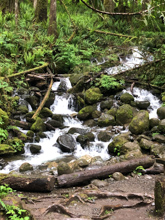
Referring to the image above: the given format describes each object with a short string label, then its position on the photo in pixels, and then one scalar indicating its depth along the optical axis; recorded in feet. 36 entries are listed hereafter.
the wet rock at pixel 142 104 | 34.73
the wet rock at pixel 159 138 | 26.32
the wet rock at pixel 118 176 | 19.73
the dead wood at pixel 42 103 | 29.88
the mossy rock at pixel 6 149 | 23.78
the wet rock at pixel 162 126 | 27.34
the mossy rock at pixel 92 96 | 35.47
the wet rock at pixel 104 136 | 28.58
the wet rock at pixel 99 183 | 18.55
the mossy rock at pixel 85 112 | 33.45
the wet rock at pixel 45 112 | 32.41
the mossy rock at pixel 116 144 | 26.16
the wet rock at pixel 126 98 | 35.57
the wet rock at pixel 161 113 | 30.38
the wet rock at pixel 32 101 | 33.53
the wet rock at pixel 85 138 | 27.76
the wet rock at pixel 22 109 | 31.50
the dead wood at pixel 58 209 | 13.27
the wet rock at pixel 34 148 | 25.90
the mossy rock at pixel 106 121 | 31.71
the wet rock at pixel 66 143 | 26.91
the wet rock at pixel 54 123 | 31.00
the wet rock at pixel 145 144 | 25.66
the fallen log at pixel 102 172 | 18.60
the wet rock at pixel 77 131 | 29.84
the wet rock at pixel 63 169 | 19.88
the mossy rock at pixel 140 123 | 29.01
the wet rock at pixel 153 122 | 29.73
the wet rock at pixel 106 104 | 35.06
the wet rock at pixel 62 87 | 38.29
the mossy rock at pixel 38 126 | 28.94
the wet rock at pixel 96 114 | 33.76
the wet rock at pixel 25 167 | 21.67
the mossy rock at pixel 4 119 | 25.38
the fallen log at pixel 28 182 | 16.94
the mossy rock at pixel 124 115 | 32.04
